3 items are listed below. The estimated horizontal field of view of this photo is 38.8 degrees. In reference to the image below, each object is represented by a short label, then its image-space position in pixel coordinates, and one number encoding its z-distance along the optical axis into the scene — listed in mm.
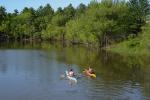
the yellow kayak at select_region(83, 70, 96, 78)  26954
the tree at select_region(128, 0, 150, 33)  58875
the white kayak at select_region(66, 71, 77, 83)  25086
